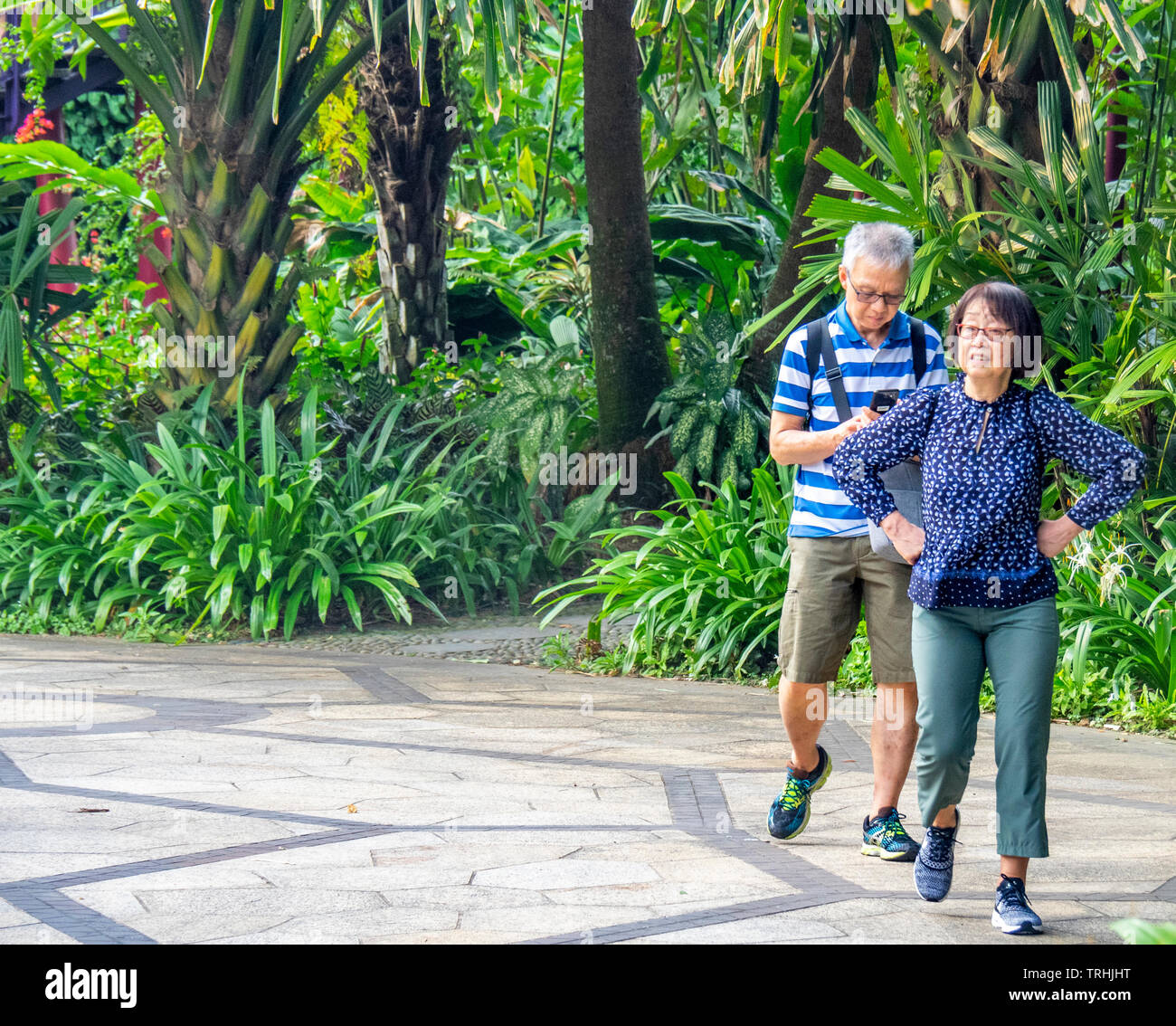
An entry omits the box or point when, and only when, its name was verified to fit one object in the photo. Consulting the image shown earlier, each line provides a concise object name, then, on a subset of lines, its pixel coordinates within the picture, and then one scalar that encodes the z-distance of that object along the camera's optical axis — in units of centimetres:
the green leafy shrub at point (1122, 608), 1237
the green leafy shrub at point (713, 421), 1712
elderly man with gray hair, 807
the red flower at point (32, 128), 2255
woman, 692
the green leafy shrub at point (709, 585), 1441
